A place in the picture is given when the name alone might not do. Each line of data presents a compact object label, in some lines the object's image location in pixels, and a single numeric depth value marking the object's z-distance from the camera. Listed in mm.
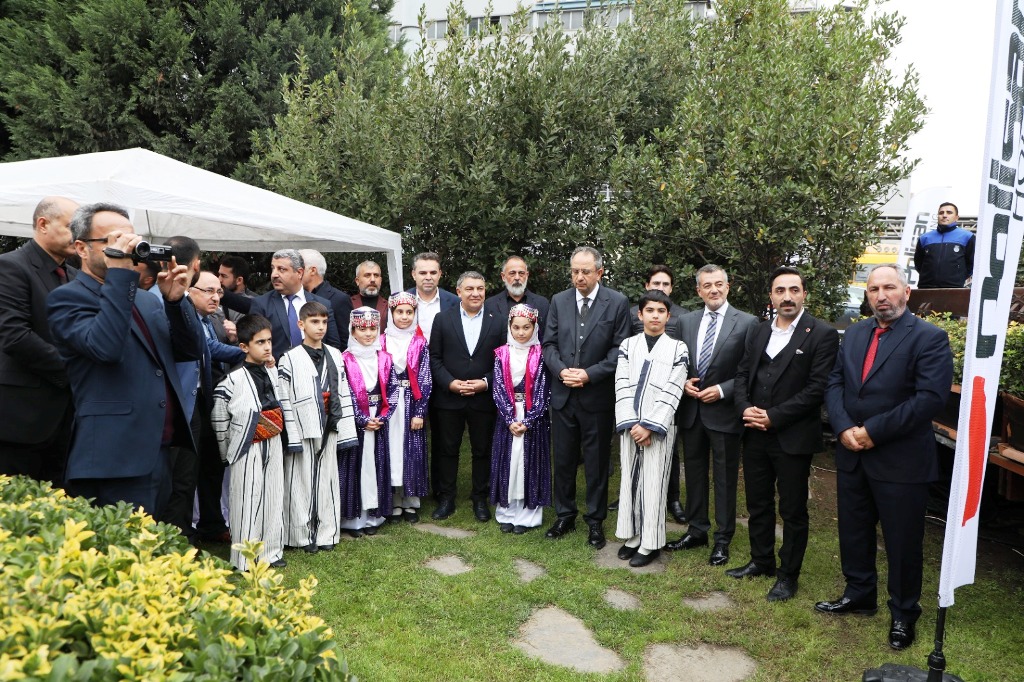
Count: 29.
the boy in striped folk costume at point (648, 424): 5105
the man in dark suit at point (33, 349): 3791
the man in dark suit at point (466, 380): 6082
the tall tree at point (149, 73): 9820
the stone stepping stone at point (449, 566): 4969
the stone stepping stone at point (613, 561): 5055
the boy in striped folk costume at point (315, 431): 5141
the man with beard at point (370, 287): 7156
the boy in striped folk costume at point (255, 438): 4766
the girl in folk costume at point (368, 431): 5684
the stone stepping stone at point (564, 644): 3787
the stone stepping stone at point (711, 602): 4453
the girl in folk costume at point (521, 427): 5773
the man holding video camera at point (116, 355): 2988
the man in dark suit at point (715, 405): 5117
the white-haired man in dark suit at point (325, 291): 6523
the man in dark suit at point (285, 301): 5805
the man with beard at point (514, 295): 6242
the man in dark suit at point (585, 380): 5535
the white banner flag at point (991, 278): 3191
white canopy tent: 5121
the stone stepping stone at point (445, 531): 5715
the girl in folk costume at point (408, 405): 5926
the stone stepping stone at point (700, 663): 3693
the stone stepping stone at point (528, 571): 4900
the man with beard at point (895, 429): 3918
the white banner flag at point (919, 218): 10227
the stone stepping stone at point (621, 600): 4461
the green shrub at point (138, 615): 1524
